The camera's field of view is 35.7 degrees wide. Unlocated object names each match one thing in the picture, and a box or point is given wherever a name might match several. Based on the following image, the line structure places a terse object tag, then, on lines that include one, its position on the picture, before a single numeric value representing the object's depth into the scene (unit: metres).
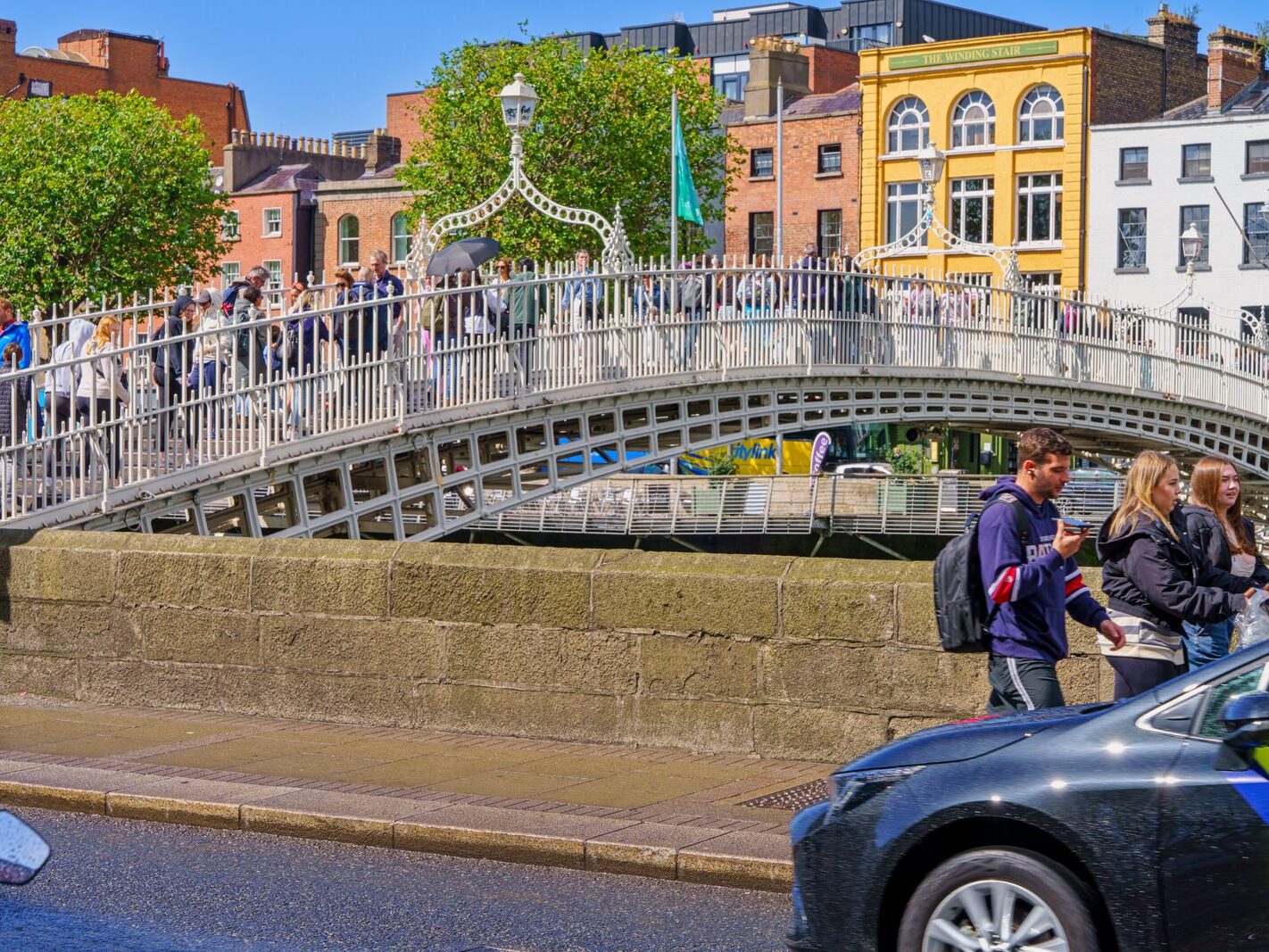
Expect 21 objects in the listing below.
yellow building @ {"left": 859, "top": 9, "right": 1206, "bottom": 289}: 60.31
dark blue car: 5.16
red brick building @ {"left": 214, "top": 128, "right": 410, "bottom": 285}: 71.44
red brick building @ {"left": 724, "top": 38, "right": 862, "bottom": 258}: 64.88
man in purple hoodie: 7.09
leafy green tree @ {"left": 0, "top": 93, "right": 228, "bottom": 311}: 58.59
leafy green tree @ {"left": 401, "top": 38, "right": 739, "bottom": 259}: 55.97
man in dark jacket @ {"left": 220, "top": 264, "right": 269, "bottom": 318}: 18.42
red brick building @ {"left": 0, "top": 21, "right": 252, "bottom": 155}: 85.44
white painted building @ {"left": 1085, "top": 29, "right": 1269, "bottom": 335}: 56.44
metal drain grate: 8.92
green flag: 36.28
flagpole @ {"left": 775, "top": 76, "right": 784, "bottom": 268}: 58.84
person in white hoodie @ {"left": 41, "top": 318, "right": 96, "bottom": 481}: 15.52
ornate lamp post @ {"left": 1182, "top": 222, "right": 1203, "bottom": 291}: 41.60
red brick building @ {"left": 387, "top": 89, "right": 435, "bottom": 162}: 79.38
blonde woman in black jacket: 7.53
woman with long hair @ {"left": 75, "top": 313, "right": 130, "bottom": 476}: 15.82
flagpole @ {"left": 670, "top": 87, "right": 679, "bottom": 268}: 39.19
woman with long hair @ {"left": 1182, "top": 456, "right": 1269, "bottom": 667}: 7.94
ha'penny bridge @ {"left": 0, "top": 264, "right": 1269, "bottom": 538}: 16.59
